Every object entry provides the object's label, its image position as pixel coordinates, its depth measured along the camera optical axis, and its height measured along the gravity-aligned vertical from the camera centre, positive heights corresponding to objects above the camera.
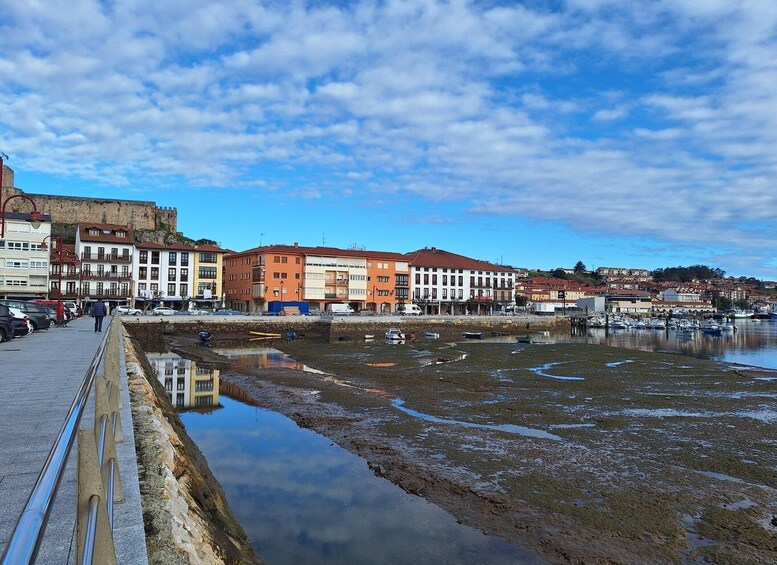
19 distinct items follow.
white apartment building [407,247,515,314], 106.25 +3.37
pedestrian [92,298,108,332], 33.50 -0.91
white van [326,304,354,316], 88.21 -1.50
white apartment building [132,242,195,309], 85.79 +3.79
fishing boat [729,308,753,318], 167.10 -3.01
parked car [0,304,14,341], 24.92 -1.25
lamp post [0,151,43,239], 21.17 +2.91
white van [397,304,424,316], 93.67 -1.62
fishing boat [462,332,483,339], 72.93 -4.37
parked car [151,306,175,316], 69.54 -1.71
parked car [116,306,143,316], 69.12 -1.66
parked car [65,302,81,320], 54.13 -1.32
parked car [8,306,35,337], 27.56 -1.38
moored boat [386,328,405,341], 64.62 -3.95
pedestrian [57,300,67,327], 39.60 -1.28
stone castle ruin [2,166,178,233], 108.62 +17.07
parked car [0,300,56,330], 33.28 -0.95
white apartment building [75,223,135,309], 82.11 +4.66
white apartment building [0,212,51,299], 74.38 +4.53
